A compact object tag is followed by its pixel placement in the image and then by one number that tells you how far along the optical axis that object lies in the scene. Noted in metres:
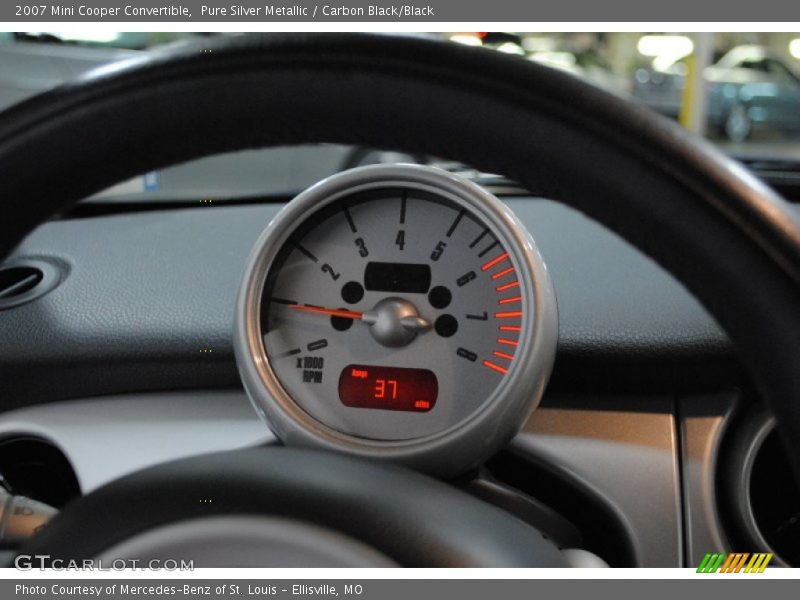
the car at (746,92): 9.33
